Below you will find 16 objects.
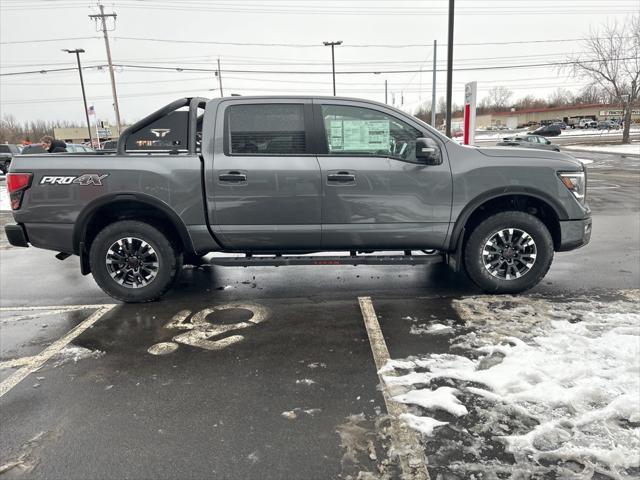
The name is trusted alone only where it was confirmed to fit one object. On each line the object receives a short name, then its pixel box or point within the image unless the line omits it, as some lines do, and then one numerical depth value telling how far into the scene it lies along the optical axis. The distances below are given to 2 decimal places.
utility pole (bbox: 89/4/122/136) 34.69
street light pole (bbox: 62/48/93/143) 39.38
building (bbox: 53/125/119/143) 84.71
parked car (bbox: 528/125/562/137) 60.69
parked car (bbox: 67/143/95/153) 20.83
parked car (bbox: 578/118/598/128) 78.00
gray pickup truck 4.43
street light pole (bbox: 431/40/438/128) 27.87
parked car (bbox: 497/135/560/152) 23.94
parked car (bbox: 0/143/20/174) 27.84
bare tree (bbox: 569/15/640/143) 38.88
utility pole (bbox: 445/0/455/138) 15.92
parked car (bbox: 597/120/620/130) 69.82
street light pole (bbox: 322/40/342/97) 40.44
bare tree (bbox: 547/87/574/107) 106.00
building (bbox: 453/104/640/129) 88.44
